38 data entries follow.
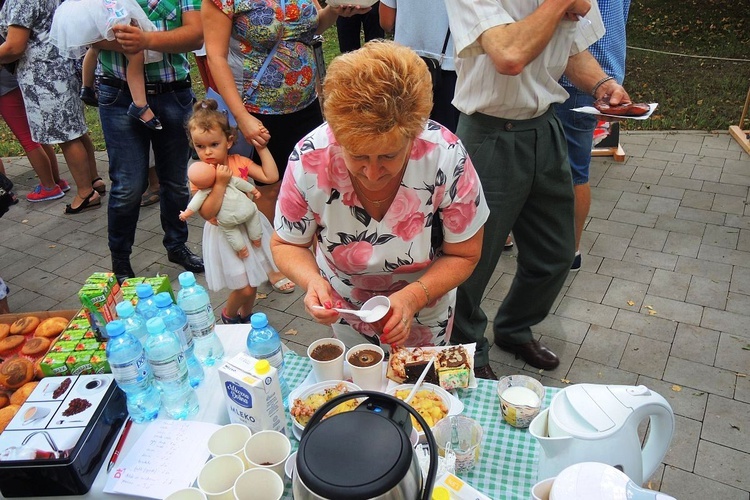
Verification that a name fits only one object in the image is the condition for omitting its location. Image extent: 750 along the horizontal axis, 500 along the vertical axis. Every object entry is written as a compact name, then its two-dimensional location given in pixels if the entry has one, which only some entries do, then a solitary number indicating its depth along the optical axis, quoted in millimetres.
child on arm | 3102
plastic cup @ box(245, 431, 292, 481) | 1428
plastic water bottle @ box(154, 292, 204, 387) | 1734
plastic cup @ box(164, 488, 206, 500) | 1321
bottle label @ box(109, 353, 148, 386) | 1567
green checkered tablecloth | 1451
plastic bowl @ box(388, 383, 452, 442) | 1619
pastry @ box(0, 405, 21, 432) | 1688
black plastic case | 1433
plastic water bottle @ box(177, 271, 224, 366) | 1833
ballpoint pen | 1561
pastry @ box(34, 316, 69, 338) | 2012
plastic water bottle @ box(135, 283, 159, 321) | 1779
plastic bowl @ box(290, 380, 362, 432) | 1667
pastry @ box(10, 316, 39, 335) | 2059
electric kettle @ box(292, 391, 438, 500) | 978
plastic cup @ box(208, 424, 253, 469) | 1485
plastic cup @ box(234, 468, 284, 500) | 1329
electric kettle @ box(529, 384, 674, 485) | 1202
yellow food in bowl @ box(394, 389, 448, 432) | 1580
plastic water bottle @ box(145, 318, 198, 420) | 1607
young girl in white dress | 2930
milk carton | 1432
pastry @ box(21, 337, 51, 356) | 1929
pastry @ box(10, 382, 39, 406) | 1755
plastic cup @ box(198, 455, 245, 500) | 1341
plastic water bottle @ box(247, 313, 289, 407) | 1689
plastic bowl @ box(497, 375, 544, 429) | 1572
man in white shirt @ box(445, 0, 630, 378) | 1981
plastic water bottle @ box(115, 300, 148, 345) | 1652
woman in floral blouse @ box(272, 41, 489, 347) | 1474
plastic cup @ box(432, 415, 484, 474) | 1466
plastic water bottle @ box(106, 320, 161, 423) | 1558
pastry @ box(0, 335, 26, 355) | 1991
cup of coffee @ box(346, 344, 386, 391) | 1688
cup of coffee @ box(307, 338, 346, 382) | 1702
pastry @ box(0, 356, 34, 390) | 1791
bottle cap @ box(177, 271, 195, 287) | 1844
